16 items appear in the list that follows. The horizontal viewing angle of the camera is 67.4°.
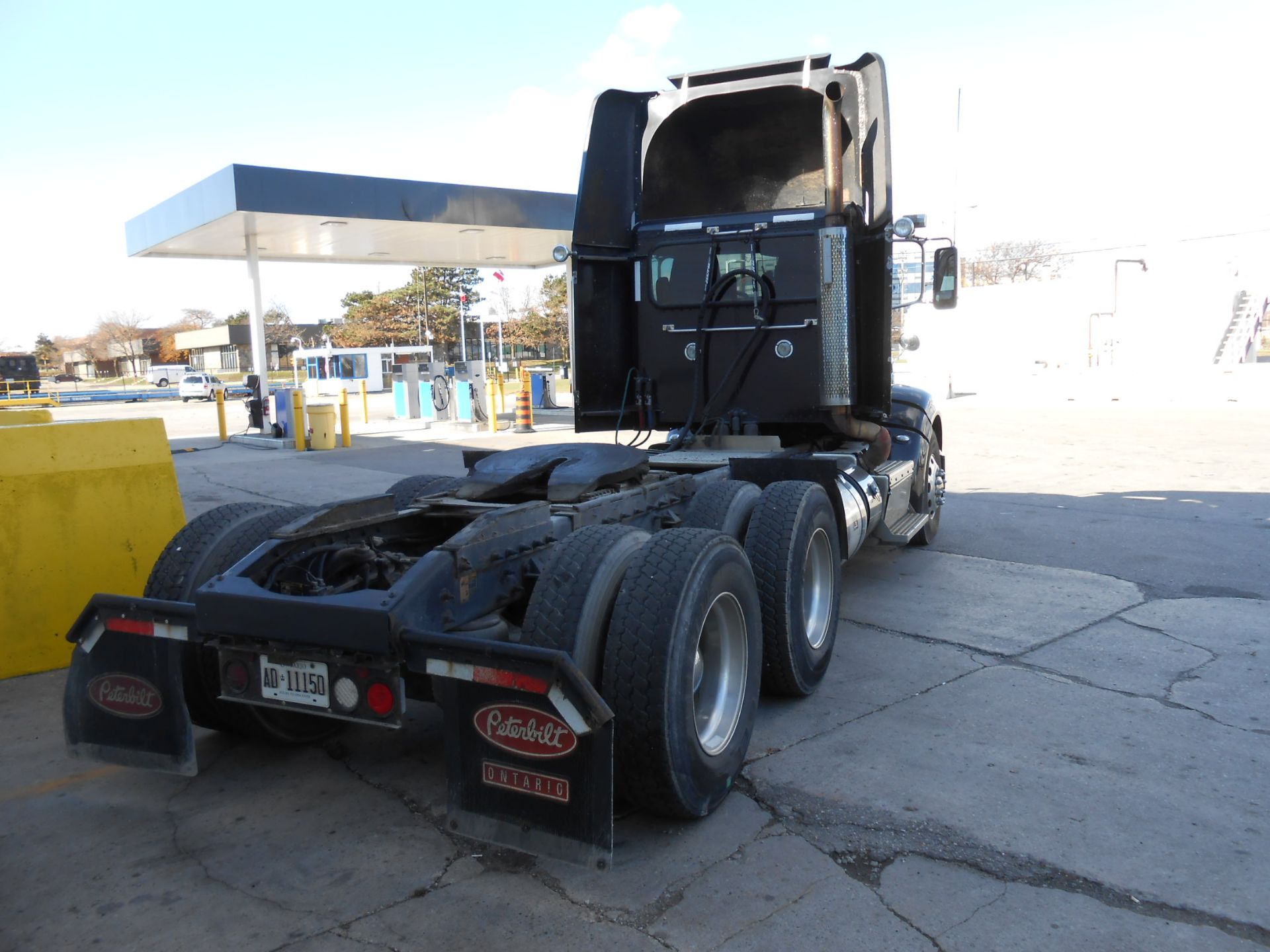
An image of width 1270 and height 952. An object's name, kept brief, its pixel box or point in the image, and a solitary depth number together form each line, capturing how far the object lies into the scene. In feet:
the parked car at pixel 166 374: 206.54
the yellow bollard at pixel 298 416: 58.75
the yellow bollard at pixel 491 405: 66.39
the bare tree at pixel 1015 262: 203.21
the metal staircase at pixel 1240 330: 115.55
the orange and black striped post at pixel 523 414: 67.31
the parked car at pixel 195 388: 146.20
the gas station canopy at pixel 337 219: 55.01
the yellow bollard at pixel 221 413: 62.60
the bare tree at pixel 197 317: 376.48
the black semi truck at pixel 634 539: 9.70
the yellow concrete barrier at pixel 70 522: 17.06
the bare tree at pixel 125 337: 316.60
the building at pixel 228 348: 255.29
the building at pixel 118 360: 309.63
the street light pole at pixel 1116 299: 118.32
